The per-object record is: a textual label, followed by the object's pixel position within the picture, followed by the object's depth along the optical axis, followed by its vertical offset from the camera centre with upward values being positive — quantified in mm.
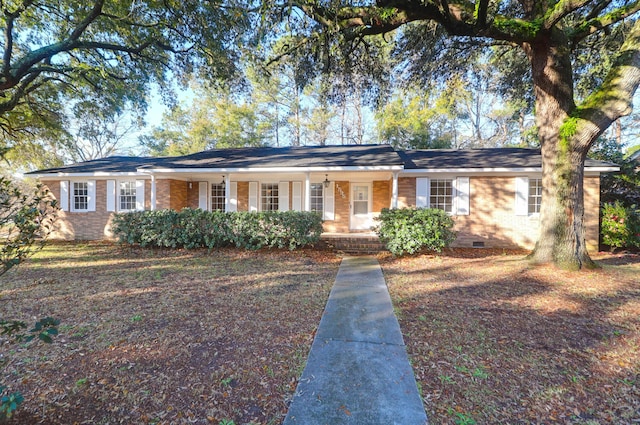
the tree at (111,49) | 7988 +5116
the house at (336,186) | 9758 +959
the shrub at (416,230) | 7859 -533
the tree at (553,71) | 5844 +3110
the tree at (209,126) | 24594 +7728
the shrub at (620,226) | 8828 -443
